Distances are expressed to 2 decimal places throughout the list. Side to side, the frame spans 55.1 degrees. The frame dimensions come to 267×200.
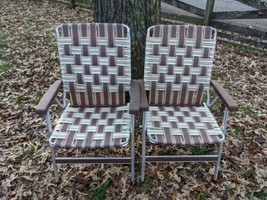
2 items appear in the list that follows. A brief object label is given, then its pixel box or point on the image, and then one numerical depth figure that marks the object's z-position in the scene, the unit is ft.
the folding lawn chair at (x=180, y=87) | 7.22
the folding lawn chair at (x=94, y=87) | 7.11
